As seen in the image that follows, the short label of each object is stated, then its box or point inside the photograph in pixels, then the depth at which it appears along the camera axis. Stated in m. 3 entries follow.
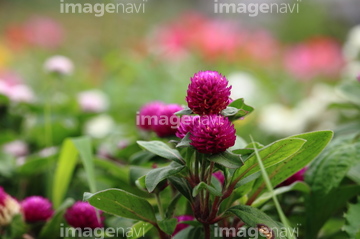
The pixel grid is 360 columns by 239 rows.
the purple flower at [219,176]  0.51
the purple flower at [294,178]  0.53
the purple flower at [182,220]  0.50
